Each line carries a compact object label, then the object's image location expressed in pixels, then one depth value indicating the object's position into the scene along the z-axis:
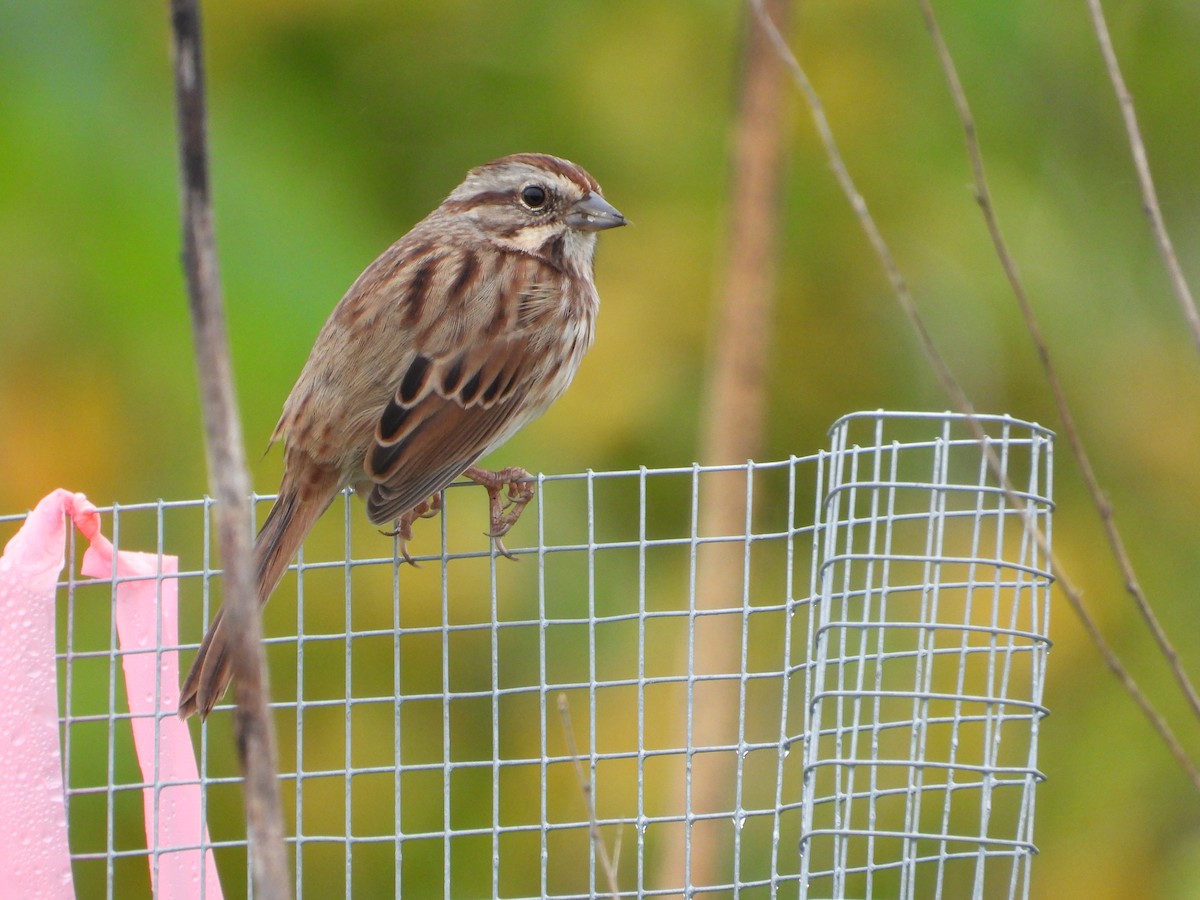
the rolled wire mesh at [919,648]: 5.48
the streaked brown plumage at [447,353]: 7.96
